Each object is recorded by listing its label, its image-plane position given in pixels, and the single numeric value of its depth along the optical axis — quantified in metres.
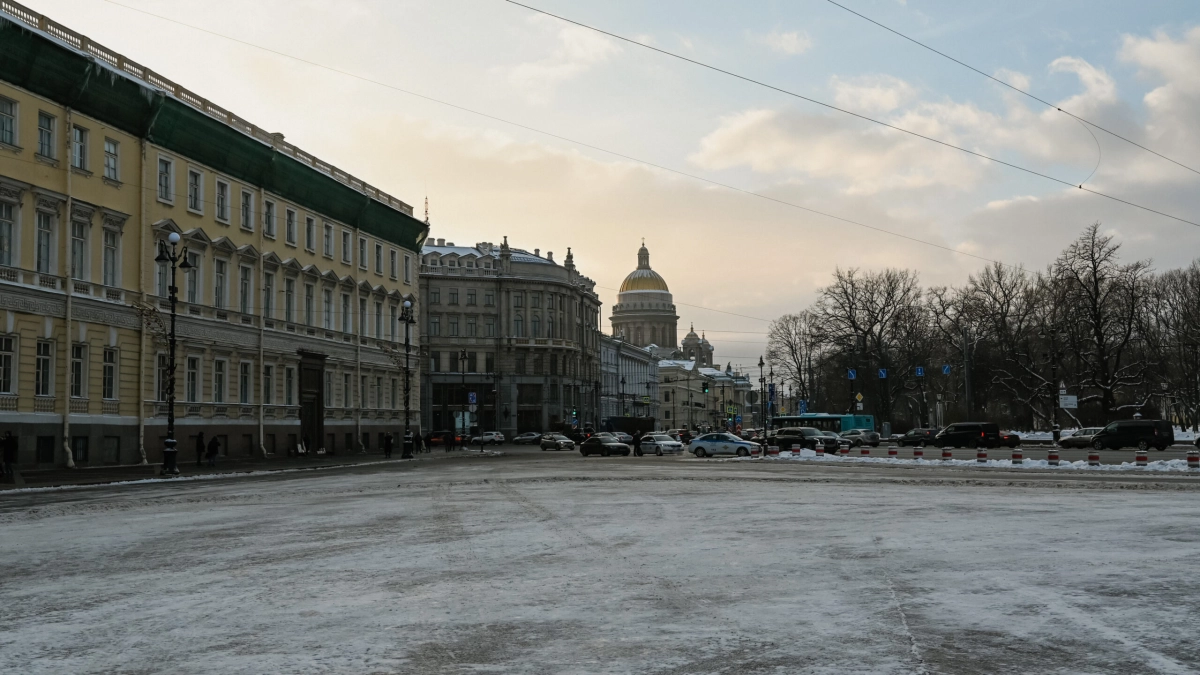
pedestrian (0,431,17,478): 33.25
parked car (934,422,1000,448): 66.75
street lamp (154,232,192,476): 36.41
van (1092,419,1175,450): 57.94
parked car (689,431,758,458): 62.19
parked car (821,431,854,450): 68.50
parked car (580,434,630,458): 66.81
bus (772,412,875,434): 84.94
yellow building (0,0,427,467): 38.19
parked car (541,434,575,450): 86.81
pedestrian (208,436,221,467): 44.31
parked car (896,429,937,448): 76.00
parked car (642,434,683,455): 71.00
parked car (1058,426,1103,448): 63.06
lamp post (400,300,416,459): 59.38
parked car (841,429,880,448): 76.10
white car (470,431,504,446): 106.38
